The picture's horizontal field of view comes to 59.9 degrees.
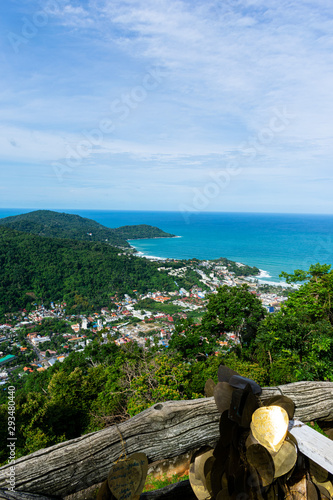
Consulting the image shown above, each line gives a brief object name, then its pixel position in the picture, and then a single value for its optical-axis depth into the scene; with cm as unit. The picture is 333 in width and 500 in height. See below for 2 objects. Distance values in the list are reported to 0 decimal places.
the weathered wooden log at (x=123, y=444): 90
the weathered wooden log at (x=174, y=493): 105
